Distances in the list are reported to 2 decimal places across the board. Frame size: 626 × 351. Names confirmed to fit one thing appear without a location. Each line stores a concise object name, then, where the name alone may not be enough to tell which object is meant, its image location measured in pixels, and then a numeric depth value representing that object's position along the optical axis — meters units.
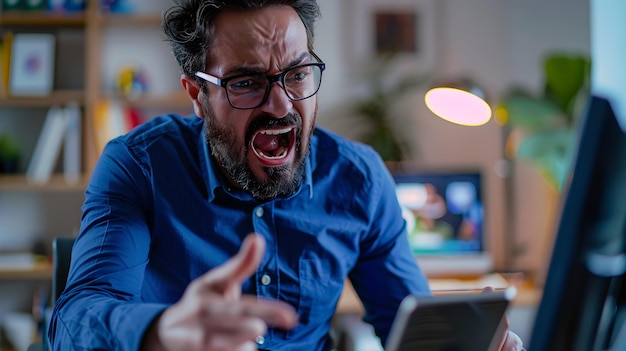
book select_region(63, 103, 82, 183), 3.63
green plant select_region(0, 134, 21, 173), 3.71
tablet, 0.85
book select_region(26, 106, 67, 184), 3.63
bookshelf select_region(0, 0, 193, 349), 3.70
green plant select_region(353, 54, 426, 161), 3.97
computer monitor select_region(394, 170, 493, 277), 3.80
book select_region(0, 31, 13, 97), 3.62
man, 1.31
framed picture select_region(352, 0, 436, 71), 4.12
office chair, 1.48
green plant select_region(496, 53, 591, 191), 3.68
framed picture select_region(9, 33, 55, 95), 3.65
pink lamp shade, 2.59
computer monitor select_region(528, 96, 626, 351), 0.68
